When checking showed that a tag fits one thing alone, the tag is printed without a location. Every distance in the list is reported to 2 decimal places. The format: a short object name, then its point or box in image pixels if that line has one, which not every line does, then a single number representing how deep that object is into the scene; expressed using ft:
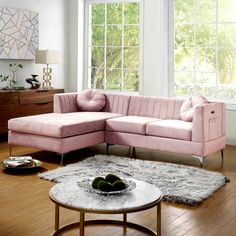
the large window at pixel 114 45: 24.84
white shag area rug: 13.39
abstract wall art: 22.31
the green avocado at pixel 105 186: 9.75
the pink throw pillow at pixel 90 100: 20.97
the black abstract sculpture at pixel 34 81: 23.25
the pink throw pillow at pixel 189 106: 18.15
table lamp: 23.15
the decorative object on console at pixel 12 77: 22.30
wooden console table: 21.03
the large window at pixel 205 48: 21.76
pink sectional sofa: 16.90
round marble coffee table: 9.07
